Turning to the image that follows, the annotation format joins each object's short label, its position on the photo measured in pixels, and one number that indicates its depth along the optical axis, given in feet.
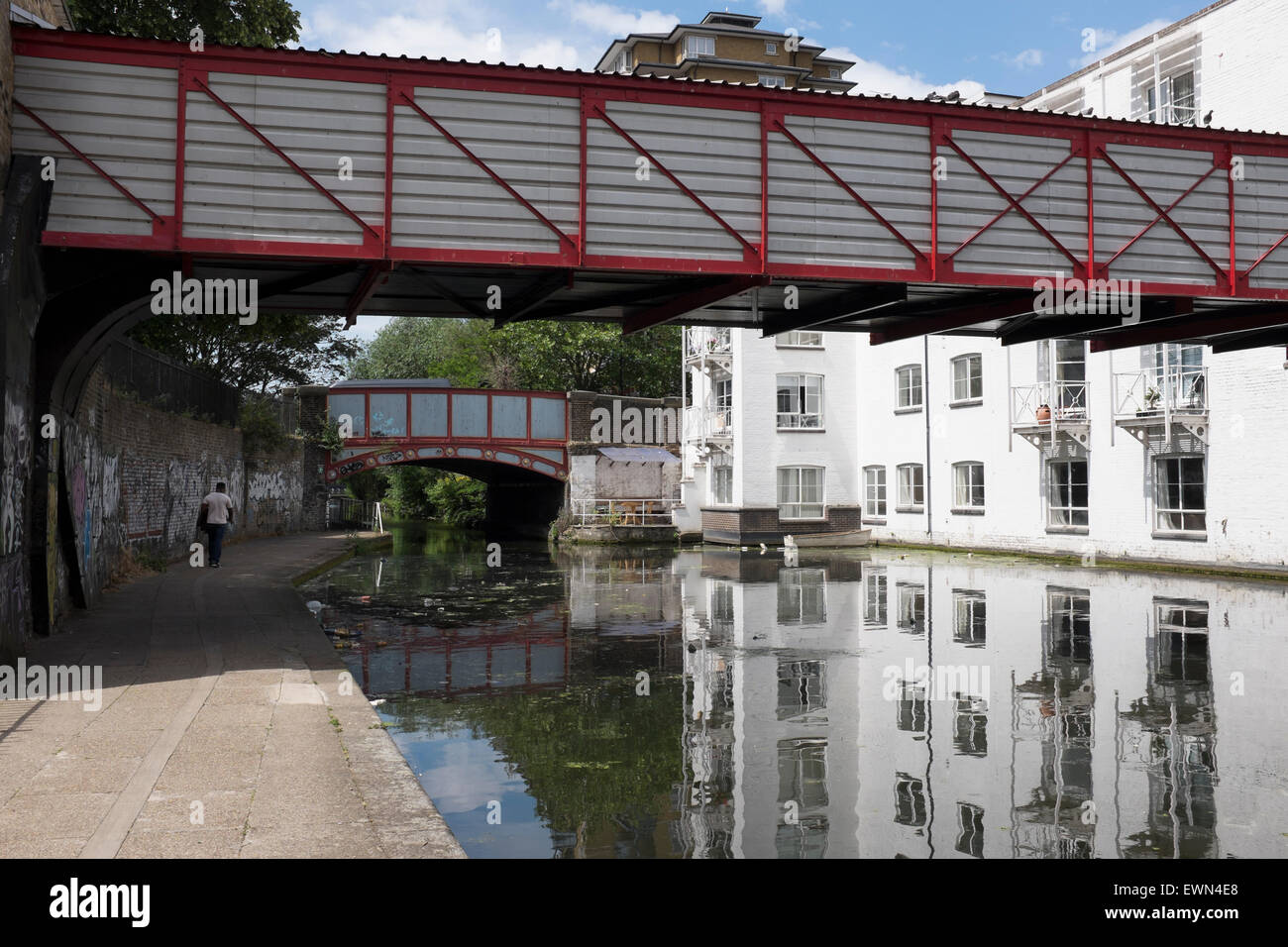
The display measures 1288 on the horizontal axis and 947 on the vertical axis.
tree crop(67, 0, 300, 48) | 61.31
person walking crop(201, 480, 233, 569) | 65.92
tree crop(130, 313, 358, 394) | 70.95
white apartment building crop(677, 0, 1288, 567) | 70.95
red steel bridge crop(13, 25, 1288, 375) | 34.19
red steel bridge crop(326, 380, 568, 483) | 127.34
